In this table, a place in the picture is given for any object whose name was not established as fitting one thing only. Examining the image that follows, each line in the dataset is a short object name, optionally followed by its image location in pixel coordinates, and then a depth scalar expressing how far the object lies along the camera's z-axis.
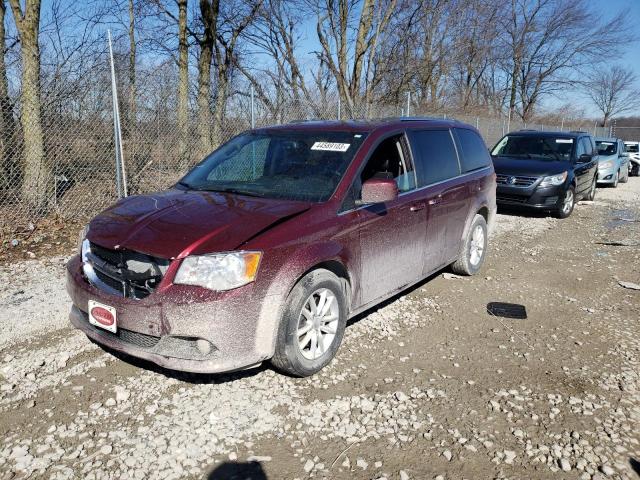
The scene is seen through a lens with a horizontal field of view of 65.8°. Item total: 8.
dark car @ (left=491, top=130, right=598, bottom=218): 9.79
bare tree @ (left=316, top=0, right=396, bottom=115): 17.72
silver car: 15.93
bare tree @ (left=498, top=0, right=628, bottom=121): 35.28
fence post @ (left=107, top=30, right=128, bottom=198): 7.06
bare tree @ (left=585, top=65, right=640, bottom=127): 51.38
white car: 21.45
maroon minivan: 2.92
